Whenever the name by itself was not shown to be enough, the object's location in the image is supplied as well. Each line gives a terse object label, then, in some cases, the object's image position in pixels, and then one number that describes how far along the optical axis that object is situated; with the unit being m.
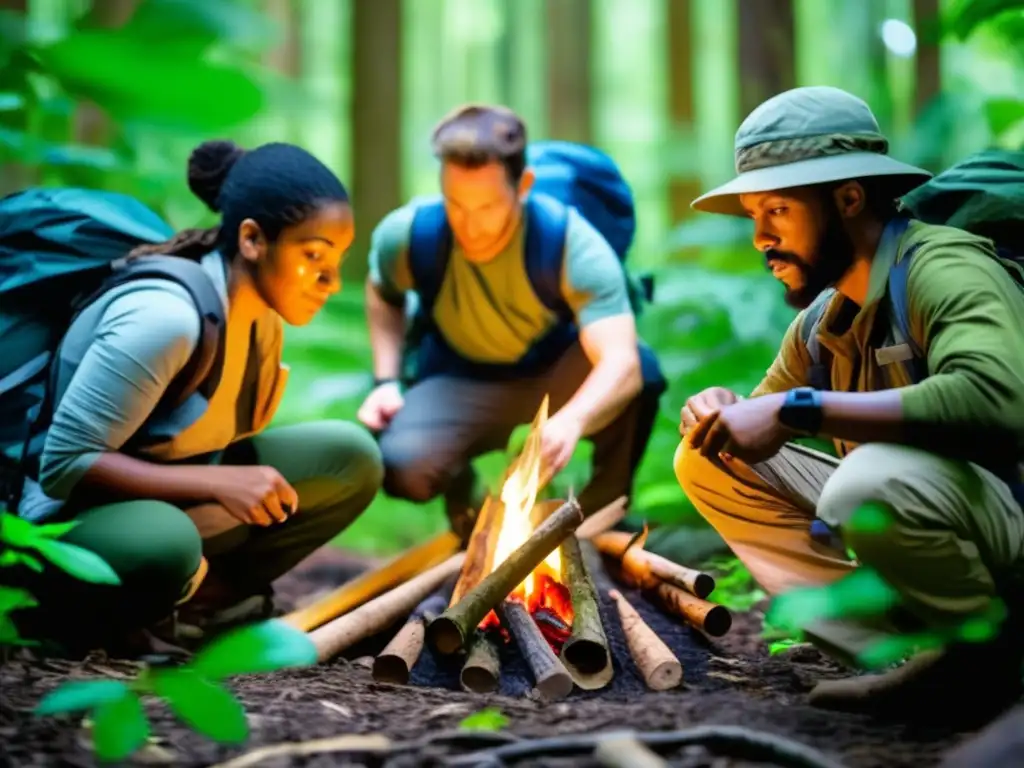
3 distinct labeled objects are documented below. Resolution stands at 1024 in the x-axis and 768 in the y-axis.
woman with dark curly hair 3.36
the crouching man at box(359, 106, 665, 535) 4.50
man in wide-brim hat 2.57
